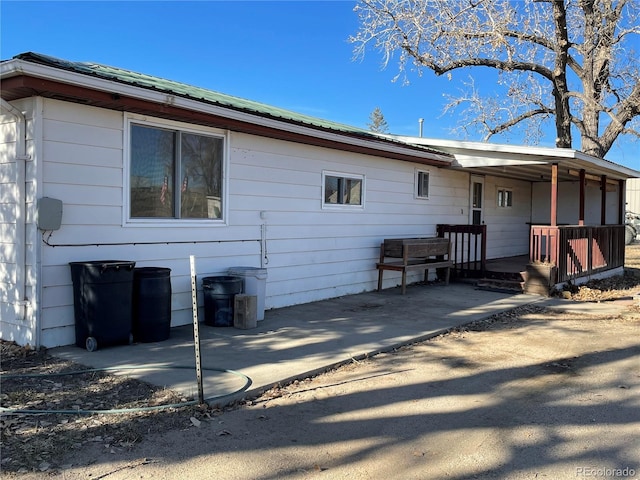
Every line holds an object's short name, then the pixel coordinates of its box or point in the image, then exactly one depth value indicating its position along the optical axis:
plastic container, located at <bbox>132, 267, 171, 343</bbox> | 6.05
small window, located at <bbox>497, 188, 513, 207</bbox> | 15.68
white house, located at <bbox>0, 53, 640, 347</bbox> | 5.73
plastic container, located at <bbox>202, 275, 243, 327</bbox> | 7.11
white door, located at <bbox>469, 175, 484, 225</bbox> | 14.12
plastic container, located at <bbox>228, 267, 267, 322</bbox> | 7.38
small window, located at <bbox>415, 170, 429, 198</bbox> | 12.12
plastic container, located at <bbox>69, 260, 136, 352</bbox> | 5.63
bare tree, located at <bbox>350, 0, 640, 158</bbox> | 16.67
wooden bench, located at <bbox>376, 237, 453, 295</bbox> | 10.35
